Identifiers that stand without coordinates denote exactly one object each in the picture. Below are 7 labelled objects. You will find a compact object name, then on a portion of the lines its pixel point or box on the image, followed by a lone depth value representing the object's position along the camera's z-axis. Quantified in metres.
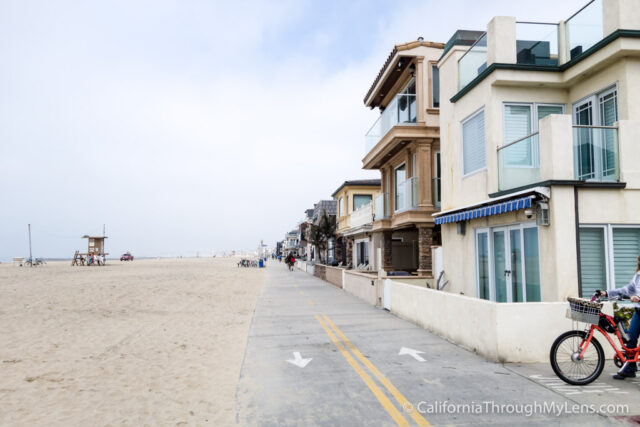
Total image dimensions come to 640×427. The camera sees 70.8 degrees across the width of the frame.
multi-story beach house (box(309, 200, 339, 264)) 45.59
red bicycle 6.11
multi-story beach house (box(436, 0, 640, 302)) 8.55
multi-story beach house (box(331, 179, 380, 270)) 27.95
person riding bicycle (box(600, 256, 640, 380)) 6.19
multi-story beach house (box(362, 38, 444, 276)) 17.45
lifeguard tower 57.12
